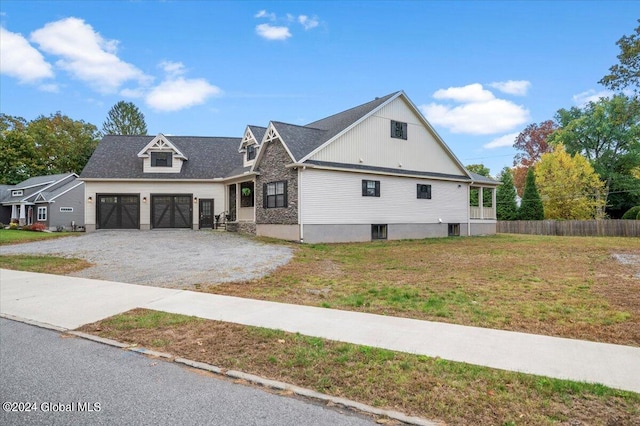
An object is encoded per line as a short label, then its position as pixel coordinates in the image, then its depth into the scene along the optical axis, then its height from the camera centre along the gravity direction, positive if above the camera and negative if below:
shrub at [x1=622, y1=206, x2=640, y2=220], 31.58 -0.15
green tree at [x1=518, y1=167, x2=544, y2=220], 33.16 +0.74
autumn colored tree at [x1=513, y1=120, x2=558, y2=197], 53.12 +9.29
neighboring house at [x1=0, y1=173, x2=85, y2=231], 34.69 +1.21
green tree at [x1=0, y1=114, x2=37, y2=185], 44.75 +6.84
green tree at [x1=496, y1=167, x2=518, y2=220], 35.53 +0.98
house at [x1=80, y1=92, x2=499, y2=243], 19.53 +1.93
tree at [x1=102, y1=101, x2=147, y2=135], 57.09 +13.83
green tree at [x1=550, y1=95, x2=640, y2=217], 41.41 +7.26
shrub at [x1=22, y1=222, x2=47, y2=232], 30.67 -1.03
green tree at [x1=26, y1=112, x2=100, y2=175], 48.00 +8.95
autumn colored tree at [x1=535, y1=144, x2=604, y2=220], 36.44 +2.21
